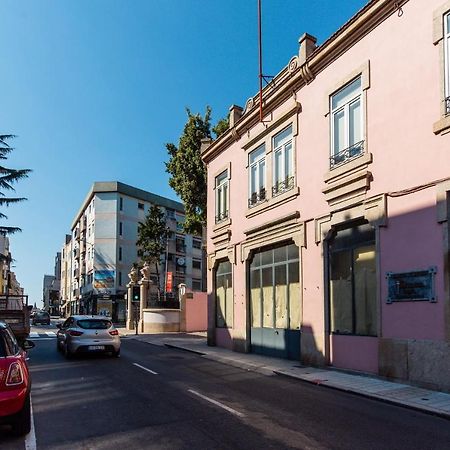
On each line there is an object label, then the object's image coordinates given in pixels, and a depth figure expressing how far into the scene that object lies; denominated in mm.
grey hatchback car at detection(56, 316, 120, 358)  16234
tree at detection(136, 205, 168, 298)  51312
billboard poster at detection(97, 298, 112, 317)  59378
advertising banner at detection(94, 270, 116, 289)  60844
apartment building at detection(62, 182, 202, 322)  60750
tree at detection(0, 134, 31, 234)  34188
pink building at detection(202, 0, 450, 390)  10398
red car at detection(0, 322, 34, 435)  5988
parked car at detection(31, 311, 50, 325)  56219
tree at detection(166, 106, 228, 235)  28578
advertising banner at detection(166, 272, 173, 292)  38312
